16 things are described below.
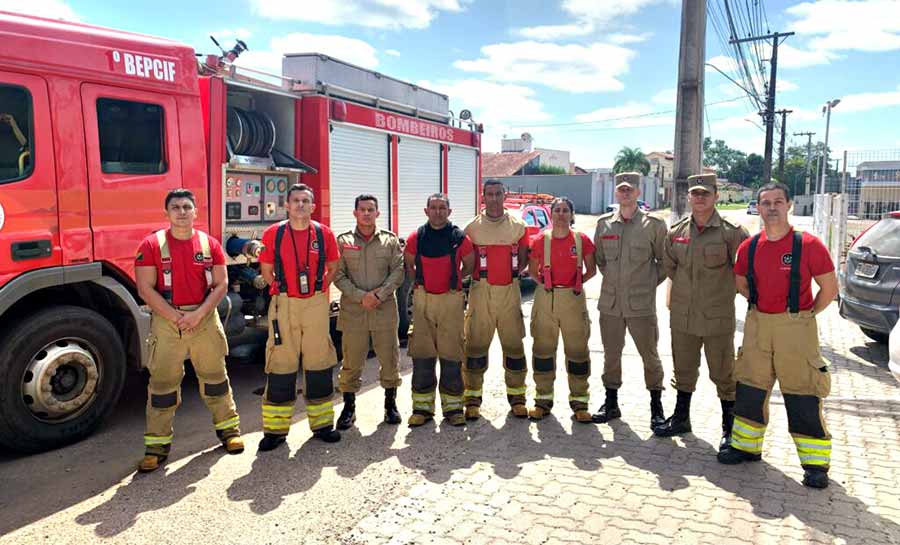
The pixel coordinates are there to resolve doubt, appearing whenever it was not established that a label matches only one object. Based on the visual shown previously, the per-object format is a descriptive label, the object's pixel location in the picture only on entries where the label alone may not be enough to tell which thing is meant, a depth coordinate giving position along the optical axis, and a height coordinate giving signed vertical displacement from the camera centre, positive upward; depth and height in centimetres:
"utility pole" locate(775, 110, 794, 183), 4491 +333
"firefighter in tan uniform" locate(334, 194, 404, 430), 472 -71
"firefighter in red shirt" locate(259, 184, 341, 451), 435 -75
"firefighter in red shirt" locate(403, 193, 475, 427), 478 -81
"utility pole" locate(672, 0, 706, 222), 809 +116
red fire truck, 410 +12
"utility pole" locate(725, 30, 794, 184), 2952 +387
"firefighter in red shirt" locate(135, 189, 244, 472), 402 -66
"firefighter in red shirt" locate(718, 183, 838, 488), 377 -79
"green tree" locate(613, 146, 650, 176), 6662 +346
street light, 2833 +374
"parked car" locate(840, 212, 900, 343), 631 -81
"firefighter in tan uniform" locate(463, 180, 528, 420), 483 -74
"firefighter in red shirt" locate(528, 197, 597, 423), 482 -82
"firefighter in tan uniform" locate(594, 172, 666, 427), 472 -61
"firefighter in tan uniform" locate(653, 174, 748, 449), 439 -64
